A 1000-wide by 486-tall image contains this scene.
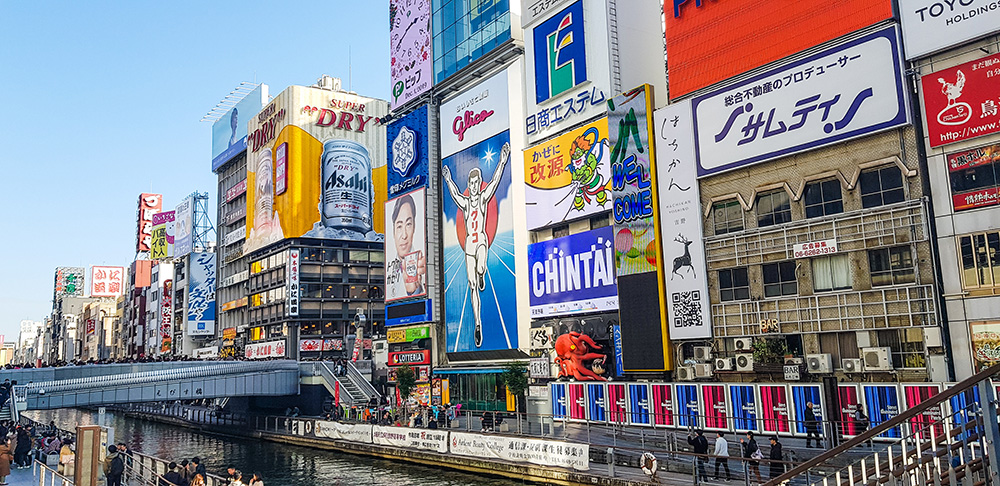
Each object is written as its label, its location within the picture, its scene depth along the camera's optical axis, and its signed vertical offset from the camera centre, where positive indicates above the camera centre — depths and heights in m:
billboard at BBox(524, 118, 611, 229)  49.69 +12.12
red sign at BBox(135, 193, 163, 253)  159.12 +31.89
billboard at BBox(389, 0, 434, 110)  73.81 +31.01
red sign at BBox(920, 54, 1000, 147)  30.89 +9.75
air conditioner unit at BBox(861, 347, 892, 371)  32.94 -0.72
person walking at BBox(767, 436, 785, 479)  25.06 -3.66
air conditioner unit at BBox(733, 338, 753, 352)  38.62 +0.18
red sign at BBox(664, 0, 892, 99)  36.44 +16.07
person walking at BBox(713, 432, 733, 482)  26.60 -3.50
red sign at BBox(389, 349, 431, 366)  67.62 +0.37
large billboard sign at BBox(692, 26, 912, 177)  34.12 +11.47
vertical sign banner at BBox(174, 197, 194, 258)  137.62 +26.06
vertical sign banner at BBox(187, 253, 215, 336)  129.88 +12.82
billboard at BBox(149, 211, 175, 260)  150.88 +26.94
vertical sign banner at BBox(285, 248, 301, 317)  103.05 +11.24
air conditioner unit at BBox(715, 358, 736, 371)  38.97 -0.79
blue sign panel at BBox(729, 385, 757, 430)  37.47 -2.80
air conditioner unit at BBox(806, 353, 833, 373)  35.09 -0.84
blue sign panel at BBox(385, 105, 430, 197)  71.88 +20.04
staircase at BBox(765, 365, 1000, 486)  7.96 -1.25
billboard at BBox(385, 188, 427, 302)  70.25 +10.79
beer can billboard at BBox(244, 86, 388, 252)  104.38 +27.50
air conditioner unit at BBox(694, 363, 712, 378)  40.19 -1.09
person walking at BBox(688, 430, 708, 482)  27.23 -3.53
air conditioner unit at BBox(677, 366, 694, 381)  41.09 -1.24
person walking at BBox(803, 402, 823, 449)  31.68 -3.43
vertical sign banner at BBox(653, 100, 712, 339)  41.25 +6.88
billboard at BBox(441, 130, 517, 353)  59.59 +9.06
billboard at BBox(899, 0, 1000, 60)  31.28 +13.21
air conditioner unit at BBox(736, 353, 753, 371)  38.00 -0.71
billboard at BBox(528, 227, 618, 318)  48.84 +5.39
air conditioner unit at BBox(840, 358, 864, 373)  33.88 -0.97
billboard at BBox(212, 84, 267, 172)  122.14 +40.30
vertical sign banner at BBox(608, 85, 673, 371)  43.88 +6.91
